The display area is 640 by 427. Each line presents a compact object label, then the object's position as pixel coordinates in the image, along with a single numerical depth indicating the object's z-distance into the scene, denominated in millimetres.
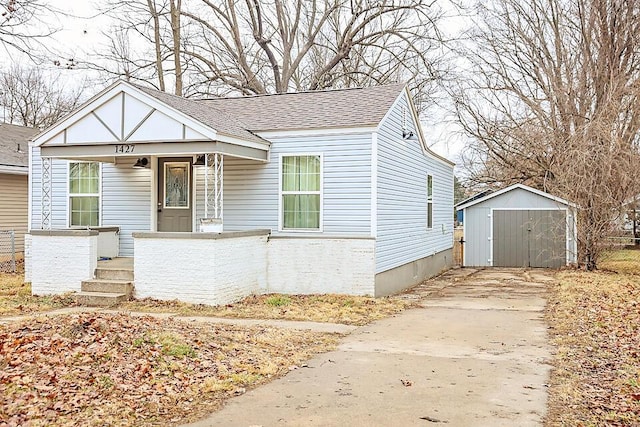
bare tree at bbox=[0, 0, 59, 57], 8047
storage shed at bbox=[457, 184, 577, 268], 21234
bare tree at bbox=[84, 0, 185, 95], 24562
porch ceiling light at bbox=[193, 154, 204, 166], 13905
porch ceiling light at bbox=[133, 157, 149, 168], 14320
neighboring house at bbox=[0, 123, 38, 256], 20953
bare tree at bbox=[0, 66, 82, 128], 35688
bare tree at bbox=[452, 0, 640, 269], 16781
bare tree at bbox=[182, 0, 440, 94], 27102
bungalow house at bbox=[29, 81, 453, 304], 11977
